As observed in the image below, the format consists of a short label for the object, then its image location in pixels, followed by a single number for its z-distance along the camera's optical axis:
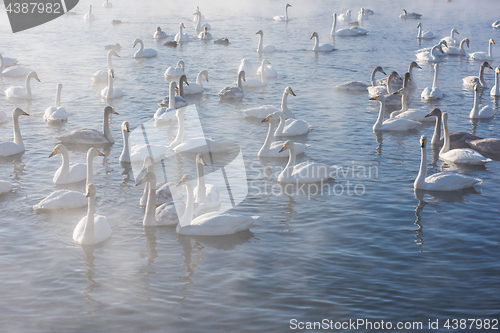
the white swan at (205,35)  35.09
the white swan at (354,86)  22.14
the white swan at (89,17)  43.47
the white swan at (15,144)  14.58
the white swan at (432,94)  20.62
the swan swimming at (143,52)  28.98
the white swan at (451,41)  33.22
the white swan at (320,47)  30.78
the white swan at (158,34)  35.25
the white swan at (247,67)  25.00
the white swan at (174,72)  24.59
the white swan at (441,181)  12.38
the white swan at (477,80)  22.41
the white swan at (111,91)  20.78
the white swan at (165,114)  18.05
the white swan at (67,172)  12.64
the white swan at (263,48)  30.31
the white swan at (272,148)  14.65
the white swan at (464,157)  13.97
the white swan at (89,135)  15.52
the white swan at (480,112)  18.25
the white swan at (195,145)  14.73
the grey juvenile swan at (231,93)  20.75
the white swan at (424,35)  35.44
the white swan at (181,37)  34.47
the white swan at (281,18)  44.00
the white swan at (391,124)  17.06
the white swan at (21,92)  20.58
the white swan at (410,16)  45.33
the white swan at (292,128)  16.48
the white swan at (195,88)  21.45
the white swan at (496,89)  21.42
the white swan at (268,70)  24.05
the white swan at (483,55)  28.27
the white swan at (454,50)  30.59
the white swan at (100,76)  23.39
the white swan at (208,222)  10.32
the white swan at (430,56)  28.42
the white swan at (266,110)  18.08
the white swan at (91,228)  9.90
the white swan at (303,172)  12.91
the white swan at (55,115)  17.78
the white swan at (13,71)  24.67
